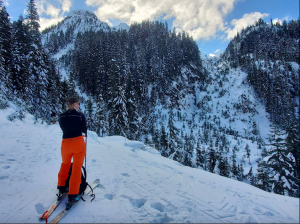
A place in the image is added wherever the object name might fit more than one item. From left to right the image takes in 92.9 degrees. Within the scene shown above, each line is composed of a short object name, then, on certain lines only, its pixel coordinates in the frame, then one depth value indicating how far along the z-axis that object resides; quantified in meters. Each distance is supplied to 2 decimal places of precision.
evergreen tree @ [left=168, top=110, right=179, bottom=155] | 25.56
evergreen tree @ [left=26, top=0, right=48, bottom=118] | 19.22
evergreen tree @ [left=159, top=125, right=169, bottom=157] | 25.34
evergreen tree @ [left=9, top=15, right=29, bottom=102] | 18.29
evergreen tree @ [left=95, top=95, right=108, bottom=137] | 25.70
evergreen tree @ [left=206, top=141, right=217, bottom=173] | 27.43
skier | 3.10
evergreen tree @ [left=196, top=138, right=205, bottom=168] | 31.79
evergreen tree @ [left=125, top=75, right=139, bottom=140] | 27.59
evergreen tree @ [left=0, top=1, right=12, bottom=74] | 19.42
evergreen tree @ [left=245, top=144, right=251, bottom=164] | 43.47
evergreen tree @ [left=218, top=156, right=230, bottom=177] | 24.36
